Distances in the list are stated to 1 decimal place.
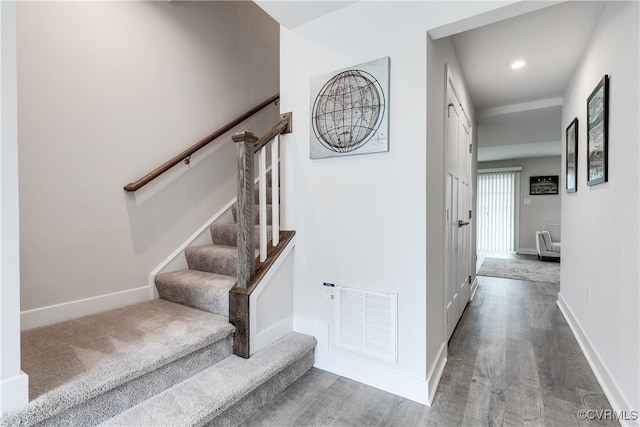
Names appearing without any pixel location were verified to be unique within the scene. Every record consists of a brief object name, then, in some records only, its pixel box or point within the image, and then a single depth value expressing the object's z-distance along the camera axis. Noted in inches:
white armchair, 253.0
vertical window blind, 313.4
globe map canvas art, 71.1
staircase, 48.1
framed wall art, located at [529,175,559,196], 291.9
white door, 92.1
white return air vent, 71.2
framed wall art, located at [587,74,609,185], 74.6
